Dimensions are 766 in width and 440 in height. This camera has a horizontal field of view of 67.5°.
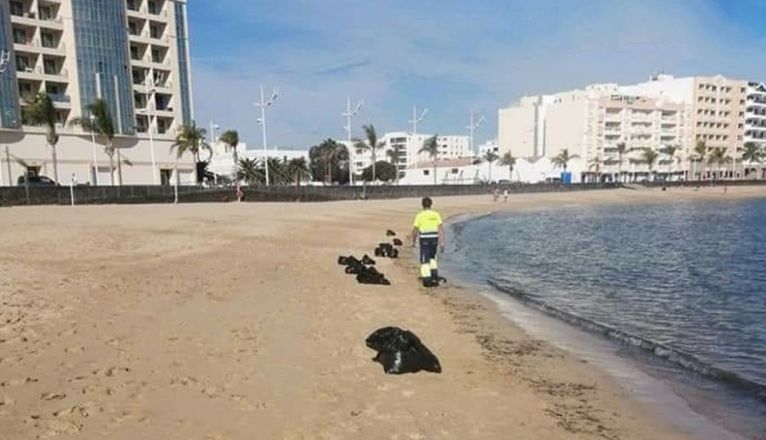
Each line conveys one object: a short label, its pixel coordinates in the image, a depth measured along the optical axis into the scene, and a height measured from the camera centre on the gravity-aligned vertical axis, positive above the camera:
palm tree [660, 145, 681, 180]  135.75 +3.82
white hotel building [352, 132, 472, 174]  179.25 +5.38
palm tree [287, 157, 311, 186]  92.19 +0.57
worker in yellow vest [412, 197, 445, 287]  13.23 -1.34
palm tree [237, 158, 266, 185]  81.44 +0.32
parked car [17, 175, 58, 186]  44.77 -0.08
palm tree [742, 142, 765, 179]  144.12 +3.13
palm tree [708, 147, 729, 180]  140.25 +2.42
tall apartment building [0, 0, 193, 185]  60.03 +11.62
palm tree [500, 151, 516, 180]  119.46 +1.85
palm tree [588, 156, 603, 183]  133.00 +0.93
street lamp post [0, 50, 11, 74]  52.91 +11.62
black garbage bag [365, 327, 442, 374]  7.00 -2.27
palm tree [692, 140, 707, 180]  137.12 +3.63
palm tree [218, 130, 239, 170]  67.38 +4.44
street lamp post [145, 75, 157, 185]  66.81 +8.64
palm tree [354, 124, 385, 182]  79.88 +5.01
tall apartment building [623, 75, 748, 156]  144.00 +15.43
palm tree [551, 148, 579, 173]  124.84 +2.15
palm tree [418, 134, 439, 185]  99.57 +4.68
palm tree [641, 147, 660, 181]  132.00 +2.55
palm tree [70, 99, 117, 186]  57.34 +5.49
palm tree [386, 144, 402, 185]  112.69 +2.90
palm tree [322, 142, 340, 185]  109.64 +3.82
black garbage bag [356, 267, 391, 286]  13.81 -2.55
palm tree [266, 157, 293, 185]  88.81 +0.26
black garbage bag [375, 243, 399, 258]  20.13 -2.78
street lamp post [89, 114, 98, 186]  61.94 +2.55
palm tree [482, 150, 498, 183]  108.53 +2.15
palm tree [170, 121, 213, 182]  66.56 +4.19
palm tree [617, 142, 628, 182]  129.75 +3.47
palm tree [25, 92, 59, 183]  50.47 +5.96
